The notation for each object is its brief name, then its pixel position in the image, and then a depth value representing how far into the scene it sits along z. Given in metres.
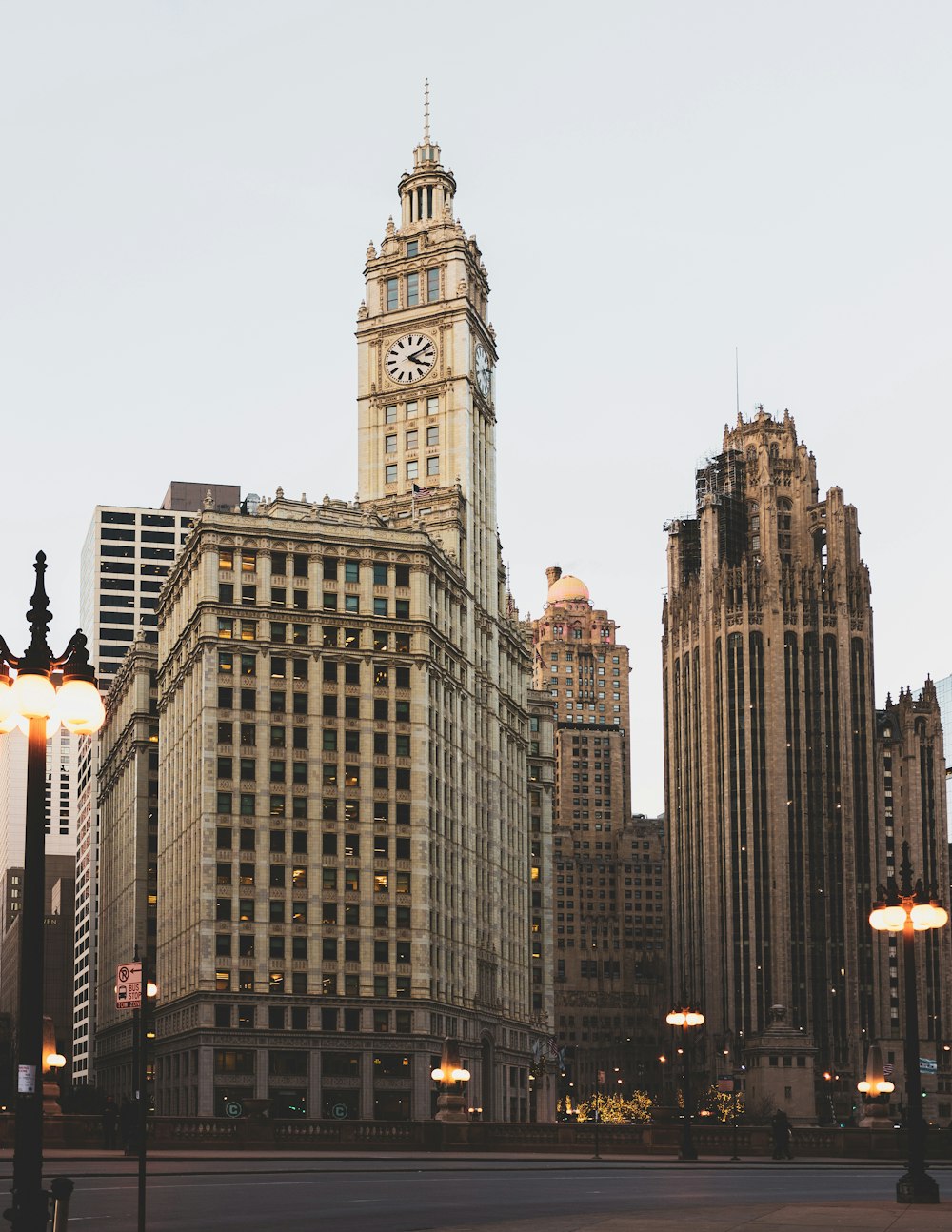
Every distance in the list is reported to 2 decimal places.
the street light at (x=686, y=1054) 64.06
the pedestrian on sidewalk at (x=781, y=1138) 64.81
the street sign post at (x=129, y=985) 28.39
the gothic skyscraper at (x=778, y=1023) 150.25
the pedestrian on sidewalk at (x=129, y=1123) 36.94
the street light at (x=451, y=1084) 74.38
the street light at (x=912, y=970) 37.72
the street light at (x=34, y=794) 20.14
